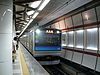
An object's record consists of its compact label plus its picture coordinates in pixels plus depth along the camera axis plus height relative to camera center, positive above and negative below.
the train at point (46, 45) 6.55 -0.77
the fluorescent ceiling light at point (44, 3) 4.06 +1.82
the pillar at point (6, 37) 3.30 -0.02
